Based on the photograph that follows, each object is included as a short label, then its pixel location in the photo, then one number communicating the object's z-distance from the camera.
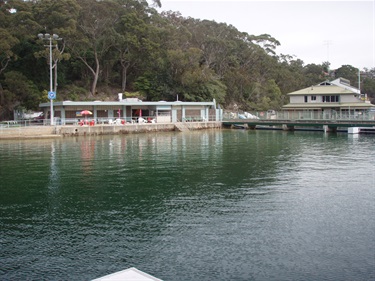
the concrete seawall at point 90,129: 48.69
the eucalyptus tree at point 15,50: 58.72
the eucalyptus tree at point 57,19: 59.38
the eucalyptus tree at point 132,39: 68.44
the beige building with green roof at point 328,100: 65.62
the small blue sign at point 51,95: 50.22
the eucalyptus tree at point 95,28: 67.19
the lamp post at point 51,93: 50.09
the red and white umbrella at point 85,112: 55.28
